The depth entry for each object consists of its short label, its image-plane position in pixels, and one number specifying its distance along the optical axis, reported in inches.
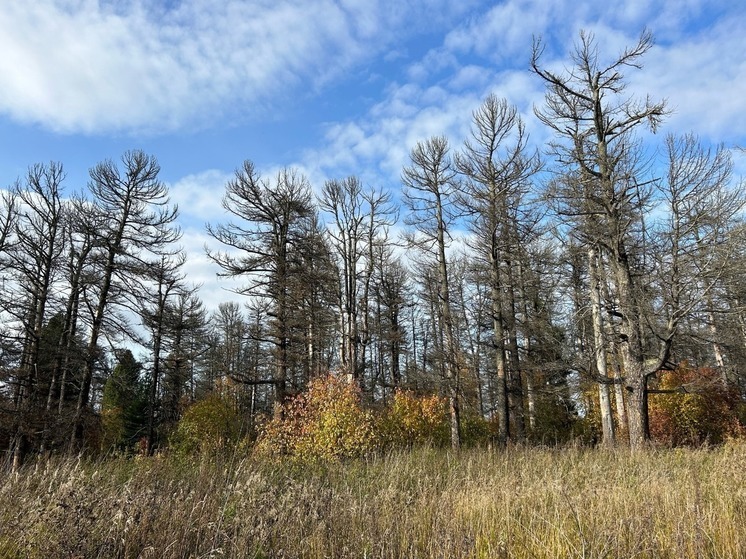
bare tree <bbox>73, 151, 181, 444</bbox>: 591.5
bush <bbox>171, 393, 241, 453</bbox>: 744.2
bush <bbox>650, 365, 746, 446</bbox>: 672.4
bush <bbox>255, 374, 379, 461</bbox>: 439.5
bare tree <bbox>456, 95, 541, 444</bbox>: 576.1
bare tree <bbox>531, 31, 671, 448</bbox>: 394.9
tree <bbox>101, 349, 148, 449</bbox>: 957.8
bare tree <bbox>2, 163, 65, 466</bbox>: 553.3
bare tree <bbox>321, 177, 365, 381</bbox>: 711.7
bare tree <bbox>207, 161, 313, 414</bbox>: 647.8
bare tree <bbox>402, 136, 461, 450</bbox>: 576.4
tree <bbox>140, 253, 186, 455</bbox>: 627.5
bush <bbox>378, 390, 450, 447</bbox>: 549.0
